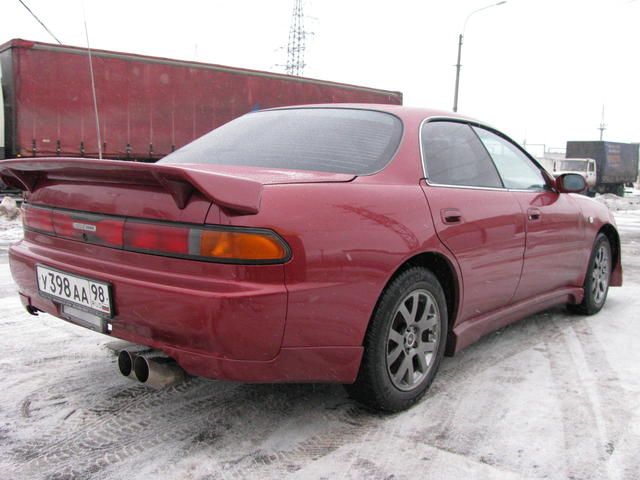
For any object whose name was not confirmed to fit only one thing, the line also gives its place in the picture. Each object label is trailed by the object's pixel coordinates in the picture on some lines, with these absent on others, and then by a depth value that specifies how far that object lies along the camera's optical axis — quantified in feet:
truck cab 90.40
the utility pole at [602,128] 237.06
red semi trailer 37.11
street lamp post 75.10
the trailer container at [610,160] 97.35
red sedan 6.86
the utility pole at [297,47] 123.85
